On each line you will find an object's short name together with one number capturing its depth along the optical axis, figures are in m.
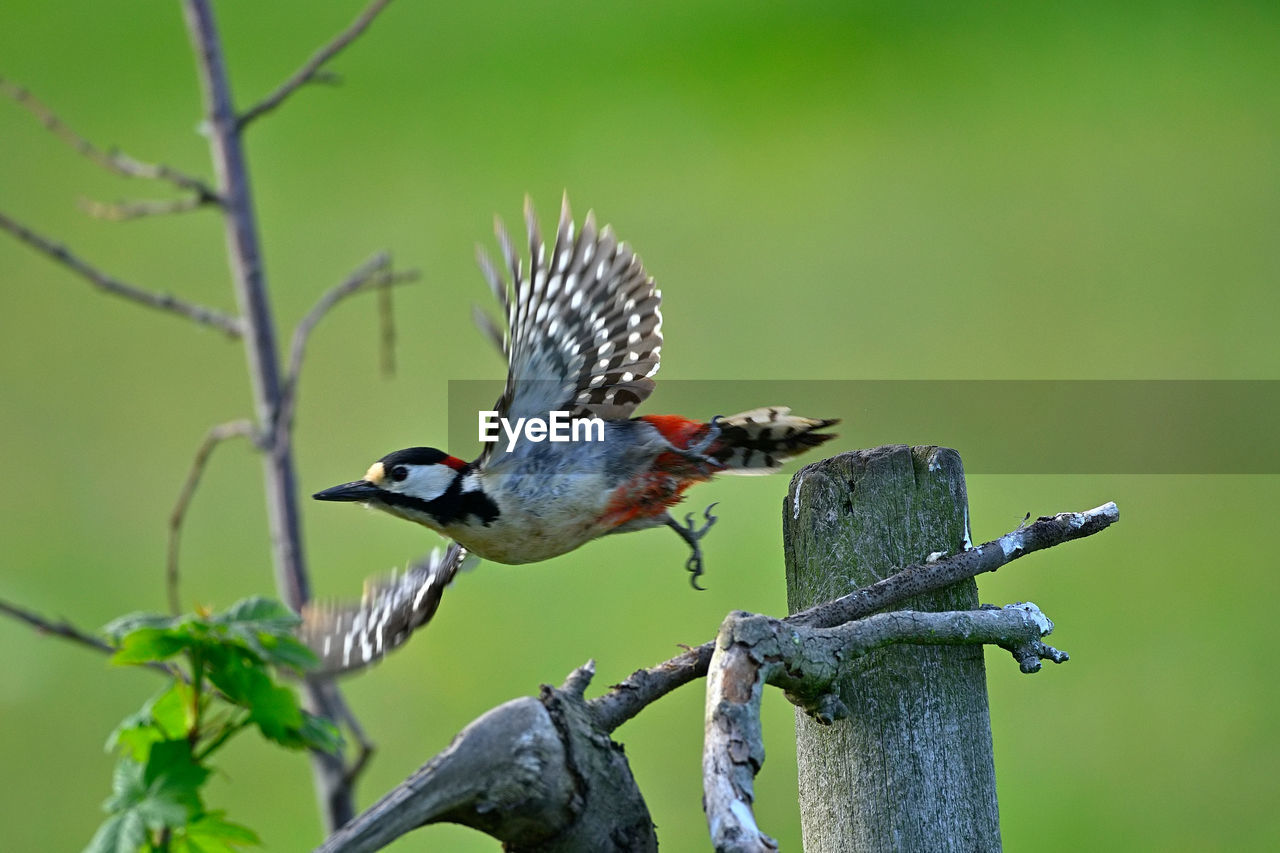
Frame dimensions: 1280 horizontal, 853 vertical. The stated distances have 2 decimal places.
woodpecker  9.43
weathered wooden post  9.29
